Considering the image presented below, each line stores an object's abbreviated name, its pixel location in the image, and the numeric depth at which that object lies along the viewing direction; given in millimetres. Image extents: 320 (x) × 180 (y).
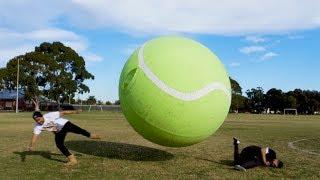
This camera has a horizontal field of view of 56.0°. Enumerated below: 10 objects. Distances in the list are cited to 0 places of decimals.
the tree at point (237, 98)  69182
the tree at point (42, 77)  46566
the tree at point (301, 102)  79940
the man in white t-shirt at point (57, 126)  6891
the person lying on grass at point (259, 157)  6582
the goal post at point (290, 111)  75358
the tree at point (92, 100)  80278
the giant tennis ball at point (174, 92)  5963
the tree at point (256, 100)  81825
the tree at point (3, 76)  47862
